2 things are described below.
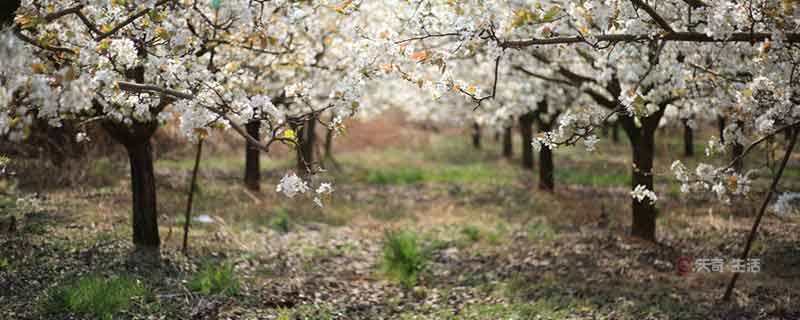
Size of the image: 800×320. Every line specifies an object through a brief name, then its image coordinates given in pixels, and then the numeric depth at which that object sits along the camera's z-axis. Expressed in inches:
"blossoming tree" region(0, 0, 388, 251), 164.9
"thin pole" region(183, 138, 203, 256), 360.1
